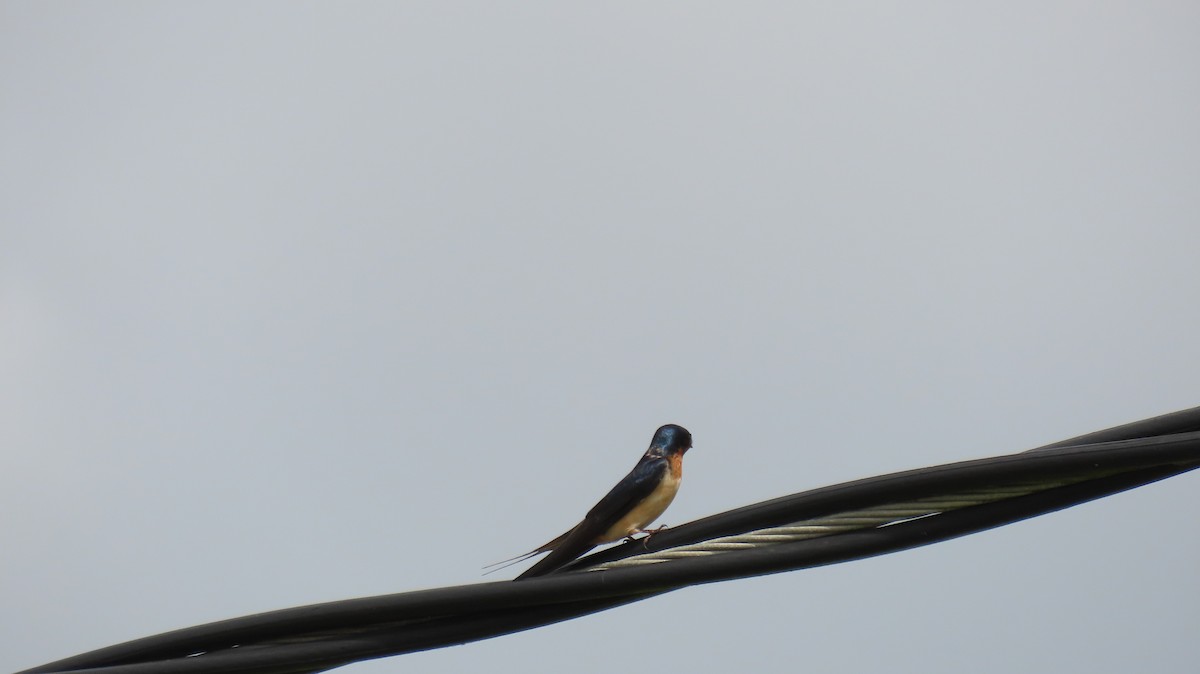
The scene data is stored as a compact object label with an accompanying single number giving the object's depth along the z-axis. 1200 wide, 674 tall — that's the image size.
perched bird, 7.44
